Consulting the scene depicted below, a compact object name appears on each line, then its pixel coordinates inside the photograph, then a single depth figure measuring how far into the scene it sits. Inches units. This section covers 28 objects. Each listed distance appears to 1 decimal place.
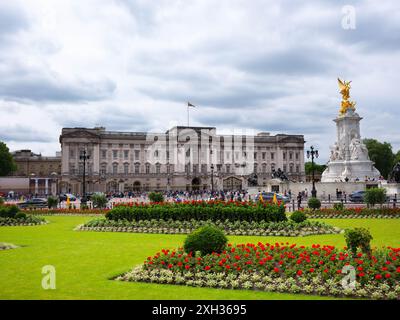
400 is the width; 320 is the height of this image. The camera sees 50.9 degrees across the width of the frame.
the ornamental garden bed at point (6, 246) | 524.4
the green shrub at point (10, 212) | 903.1
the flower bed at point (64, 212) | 1144.8
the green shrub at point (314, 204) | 1000.9
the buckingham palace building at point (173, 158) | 3383.4
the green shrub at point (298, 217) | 695.1
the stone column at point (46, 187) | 2827.3
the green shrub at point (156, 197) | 1085.6
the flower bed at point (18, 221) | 869.8
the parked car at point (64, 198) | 2183.2
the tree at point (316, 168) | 4644.9
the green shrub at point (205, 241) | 392.2
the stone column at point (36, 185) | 2661.4
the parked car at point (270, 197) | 1446.4
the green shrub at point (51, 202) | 1317.7
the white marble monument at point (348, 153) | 1699.1
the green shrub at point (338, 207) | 940.9
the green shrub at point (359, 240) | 372.8
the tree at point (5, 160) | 3302.2
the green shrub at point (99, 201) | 1232.8
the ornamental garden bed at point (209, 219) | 658.2
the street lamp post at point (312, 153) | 1488.7
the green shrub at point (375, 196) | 999.0
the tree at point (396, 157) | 3435.0
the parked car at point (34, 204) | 1448.1
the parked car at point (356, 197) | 1333.7
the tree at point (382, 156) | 3489.2
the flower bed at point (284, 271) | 305.1
